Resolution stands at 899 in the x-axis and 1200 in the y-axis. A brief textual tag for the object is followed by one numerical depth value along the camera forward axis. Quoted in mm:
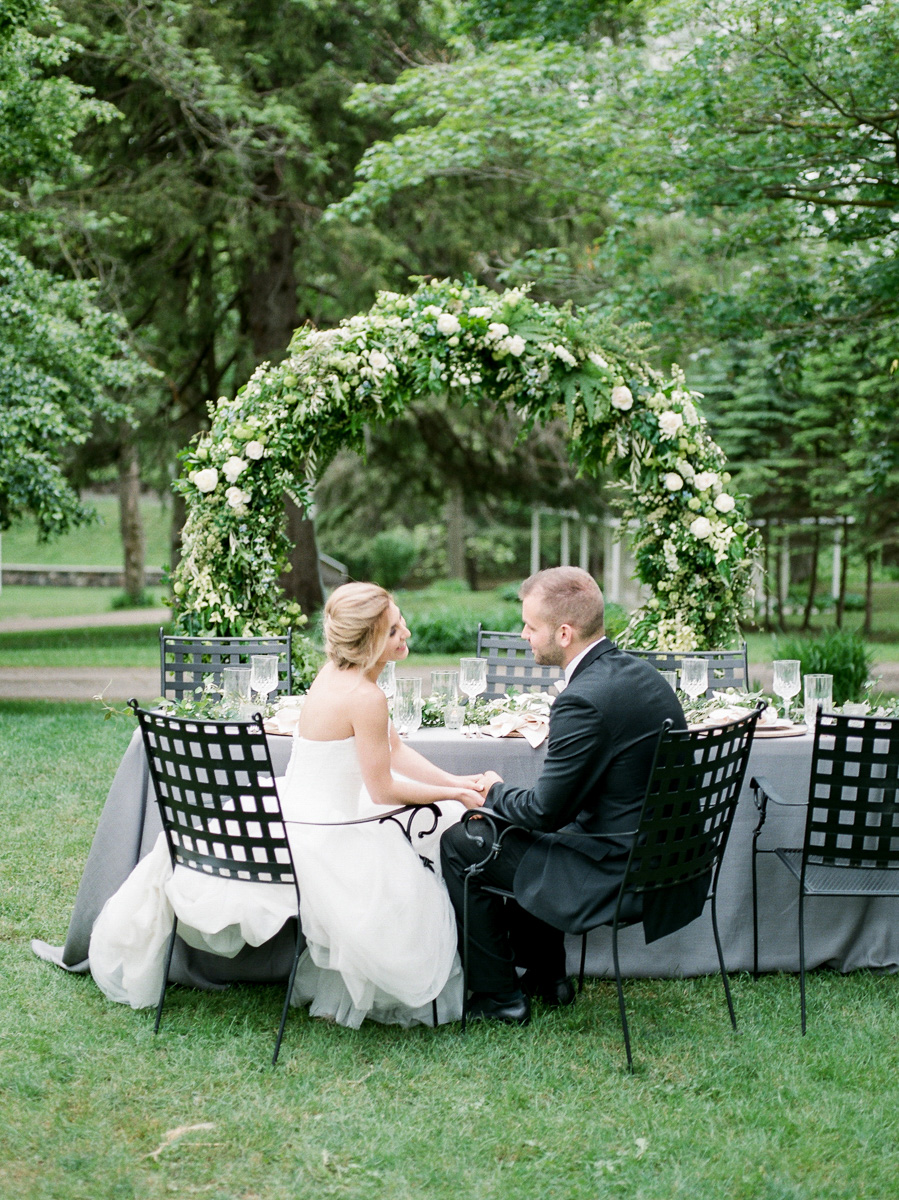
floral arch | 6766
